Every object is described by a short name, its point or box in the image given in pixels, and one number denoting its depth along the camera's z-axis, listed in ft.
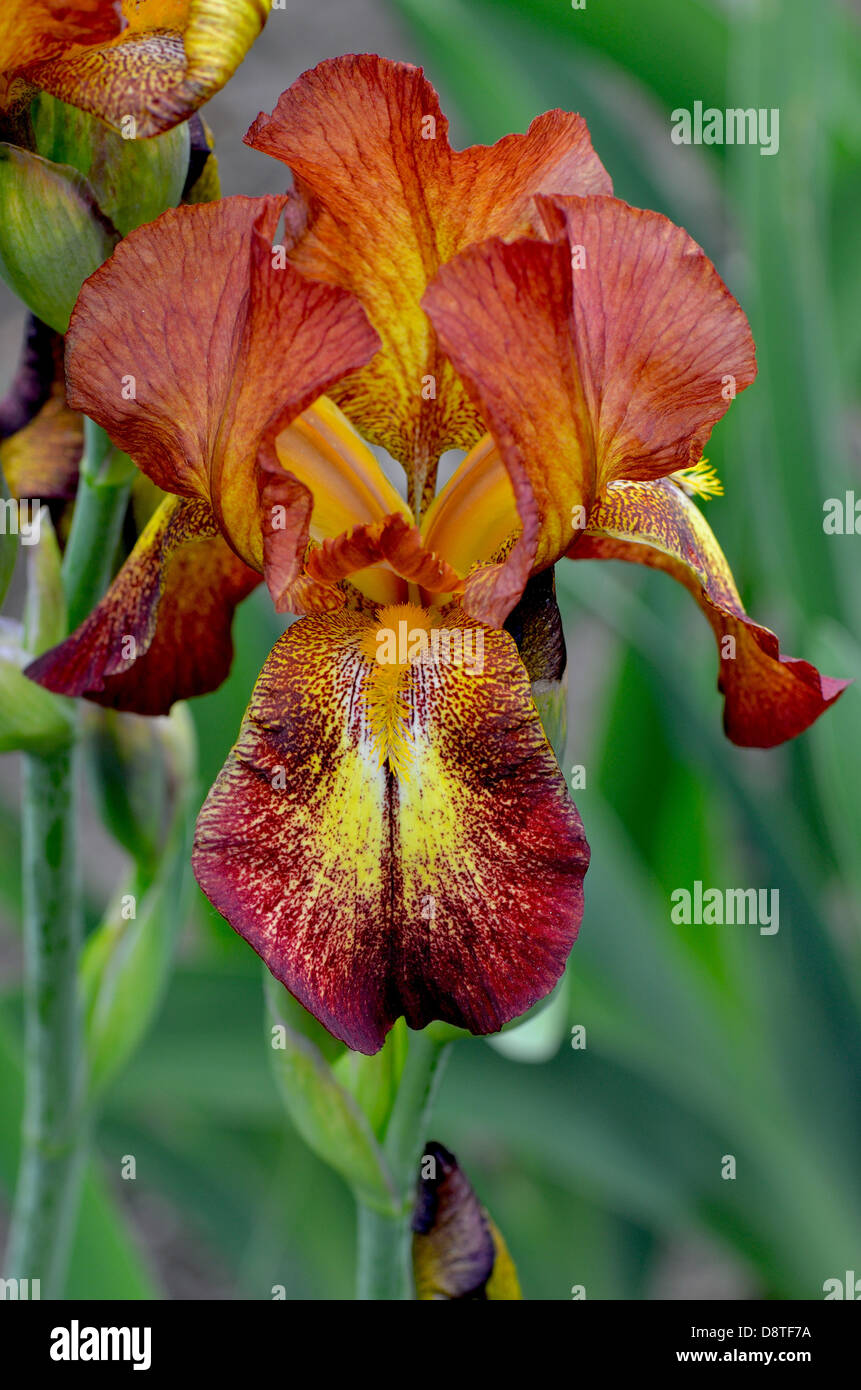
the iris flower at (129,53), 1.43
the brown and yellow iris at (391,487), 1.37
